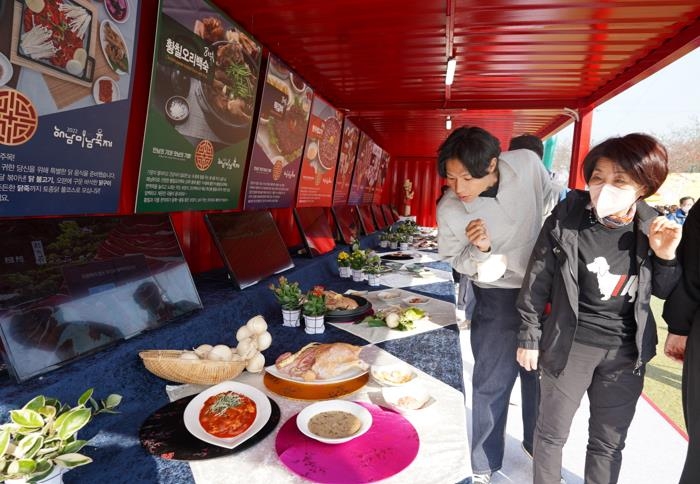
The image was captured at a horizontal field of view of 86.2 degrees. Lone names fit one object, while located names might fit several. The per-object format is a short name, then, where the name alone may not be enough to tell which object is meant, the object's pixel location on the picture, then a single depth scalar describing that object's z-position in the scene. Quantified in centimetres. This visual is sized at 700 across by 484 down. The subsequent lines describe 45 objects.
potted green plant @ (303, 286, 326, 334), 183
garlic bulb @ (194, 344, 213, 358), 131
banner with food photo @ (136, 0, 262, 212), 174
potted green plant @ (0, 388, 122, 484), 65
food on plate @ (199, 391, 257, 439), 104
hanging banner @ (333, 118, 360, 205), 509
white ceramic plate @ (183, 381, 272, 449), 99
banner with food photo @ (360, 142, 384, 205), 692
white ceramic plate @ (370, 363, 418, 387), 131
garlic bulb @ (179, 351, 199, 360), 125
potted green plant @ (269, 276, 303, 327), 190
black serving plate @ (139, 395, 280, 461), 95
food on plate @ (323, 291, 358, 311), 209
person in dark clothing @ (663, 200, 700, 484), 131
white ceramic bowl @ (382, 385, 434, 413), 117
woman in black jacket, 133
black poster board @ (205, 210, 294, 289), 197
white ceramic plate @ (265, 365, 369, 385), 131
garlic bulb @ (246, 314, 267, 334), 153
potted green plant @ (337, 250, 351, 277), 304
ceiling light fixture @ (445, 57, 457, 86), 309
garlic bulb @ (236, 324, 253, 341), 151
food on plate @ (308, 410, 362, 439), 101
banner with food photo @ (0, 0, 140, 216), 114
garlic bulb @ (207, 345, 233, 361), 130
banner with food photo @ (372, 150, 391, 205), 817
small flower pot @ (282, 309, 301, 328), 191
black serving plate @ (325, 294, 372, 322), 199
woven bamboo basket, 121
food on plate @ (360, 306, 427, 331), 190
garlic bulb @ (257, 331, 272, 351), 153
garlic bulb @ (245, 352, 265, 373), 140
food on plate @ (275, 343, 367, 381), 135
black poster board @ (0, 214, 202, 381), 104
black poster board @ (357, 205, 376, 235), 541
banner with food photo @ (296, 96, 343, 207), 373
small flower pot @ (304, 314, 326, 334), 183
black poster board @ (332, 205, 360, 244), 420
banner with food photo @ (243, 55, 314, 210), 272
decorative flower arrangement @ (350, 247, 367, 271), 296
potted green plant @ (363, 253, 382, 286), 286
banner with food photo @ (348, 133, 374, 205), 597
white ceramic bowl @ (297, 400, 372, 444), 98
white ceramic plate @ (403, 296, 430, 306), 238
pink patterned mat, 89
